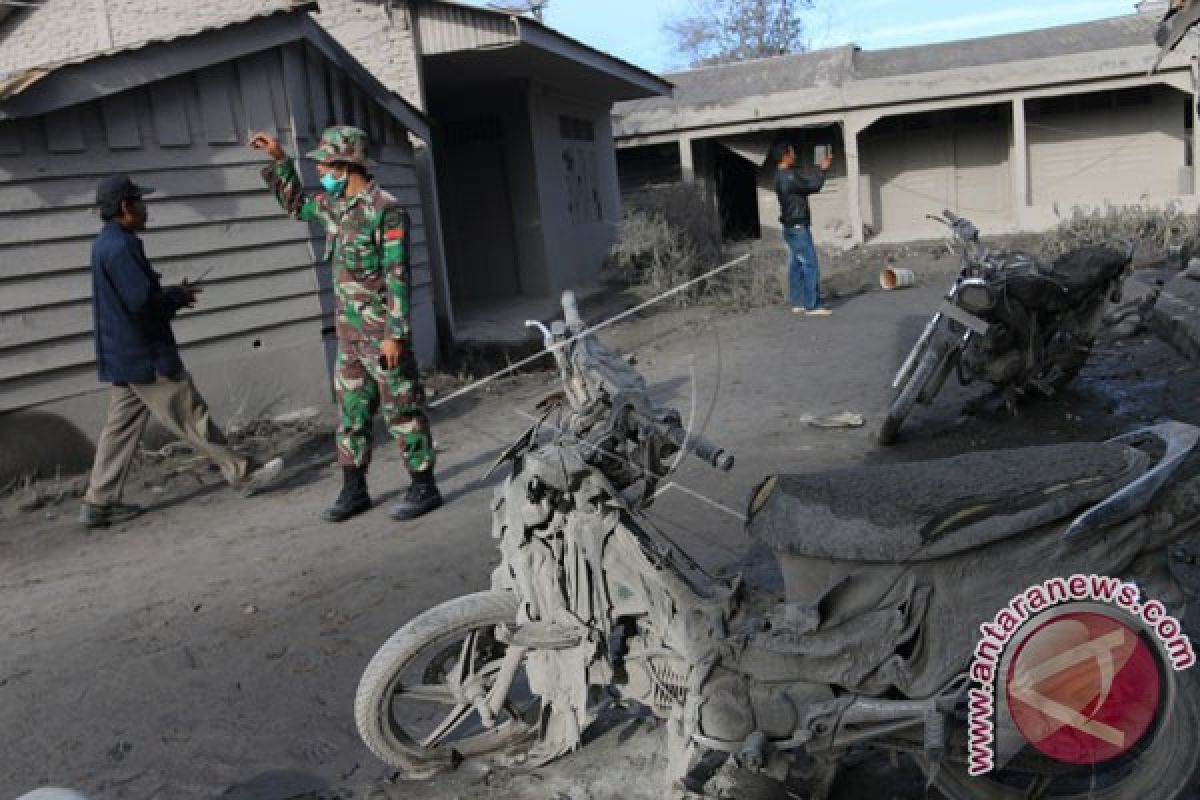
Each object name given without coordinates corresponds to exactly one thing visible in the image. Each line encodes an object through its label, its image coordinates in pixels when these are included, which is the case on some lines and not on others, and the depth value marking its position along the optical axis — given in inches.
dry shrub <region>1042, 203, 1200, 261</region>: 595.2
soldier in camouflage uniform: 203.8
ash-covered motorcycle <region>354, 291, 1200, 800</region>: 94.0
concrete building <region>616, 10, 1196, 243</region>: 742.5
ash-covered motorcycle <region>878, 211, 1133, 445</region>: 233.5
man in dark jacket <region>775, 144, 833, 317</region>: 452.4
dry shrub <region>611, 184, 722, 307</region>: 579.8
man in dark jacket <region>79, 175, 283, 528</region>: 228.1
